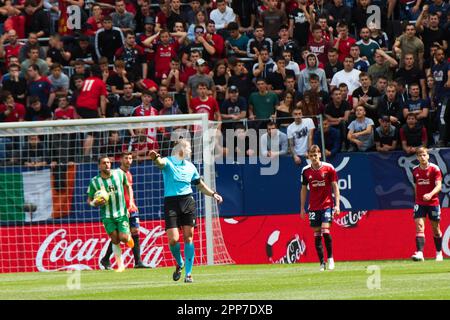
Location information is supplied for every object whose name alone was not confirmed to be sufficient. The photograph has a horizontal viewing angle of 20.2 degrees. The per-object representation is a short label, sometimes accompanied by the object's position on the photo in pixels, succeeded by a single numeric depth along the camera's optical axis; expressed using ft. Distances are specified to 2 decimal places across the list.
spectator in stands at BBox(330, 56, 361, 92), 90.63
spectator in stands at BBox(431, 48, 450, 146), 85.10
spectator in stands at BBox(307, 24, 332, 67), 94.94
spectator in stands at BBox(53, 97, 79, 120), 93.76
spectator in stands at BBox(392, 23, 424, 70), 90.74
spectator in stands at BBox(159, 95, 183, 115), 91.40
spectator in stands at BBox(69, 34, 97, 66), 103.19
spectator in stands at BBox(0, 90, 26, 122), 94.73
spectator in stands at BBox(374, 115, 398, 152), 86.17
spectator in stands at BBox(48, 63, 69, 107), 98.07
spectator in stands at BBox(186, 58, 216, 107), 93.09
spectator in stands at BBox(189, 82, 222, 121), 91.20
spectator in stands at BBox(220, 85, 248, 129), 90.99
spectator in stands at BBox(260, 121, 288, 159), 87.10
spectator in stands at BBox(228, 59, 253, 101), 93.86
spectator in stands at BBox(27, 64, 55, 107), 97.19
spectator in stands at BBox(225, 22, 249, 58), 98.48
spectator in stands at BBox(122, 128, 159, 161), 89.10
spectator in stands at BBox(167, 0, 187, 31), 102.68
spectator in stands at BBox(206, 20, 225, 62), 98.43
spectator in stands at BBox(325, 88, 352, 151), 88.22
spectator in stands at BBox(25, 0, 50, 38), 107.24
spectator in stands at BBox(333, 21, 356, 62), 94.48
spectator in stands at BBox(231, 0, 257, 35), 102.37
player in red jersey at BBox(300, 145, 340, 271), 73.26
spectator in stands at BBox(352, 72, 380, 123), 88.48
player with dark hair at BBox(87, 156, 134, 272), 78.18
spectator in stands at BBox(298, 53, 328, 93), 91.35
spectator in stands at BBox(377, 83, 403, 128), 86.79
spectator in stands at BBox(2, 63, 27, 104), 97.81
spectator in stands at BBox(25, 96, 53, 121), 95.20
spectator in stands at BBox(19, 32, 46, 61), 100.83
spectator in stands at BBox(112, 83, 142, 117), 93.66
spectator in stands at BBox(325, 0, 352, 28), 97.81
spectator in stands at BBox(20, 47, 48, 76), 99.50
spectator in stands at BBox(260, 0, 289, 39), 98.78
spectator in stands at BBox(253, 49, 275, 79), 94.58
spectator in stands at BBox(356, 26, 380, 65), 93.61
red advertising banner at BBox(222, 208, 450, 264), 85.76
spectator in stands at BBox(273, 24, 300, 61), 96.17
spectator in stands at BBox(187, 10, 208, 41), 99.81
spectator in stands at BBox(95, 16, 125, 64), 101.50
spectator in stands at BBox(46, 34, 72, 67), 102.99
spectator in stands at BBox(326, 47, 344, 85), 92.89
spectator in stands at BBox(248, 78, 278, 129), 90.68
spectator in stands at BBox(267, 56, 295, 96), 93.25
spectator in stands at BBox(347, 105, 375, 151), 86.89
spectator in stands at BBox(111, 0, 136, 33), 103.91
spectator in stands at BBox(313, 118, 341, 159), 86.43
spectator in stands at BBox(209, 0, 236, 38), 101.14
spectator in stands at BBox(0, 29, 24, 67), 103.67
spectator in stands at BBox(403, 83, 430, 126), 85.92
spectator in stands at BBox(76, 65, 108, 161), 94.53
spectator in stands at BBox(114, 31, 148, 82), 98.94
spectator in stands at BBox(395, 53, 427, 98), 88.94
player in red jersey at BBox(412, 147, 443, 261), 80.06
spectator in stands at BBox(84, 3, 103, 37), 104.68
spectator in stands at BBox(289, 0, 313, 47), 97.94
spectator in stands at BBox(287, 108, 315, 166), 86.58
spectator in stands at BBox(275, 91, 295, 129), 89.35
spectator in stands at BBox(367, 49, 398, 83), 90.99
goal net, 87.35
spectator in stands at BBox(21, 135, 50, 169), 89.20
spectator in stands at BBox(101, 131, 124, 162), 89.30
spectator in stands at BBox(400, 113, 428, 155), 84.94
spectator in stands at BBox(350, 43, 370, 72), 92.43
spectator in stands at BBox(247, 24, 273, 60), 96.68
